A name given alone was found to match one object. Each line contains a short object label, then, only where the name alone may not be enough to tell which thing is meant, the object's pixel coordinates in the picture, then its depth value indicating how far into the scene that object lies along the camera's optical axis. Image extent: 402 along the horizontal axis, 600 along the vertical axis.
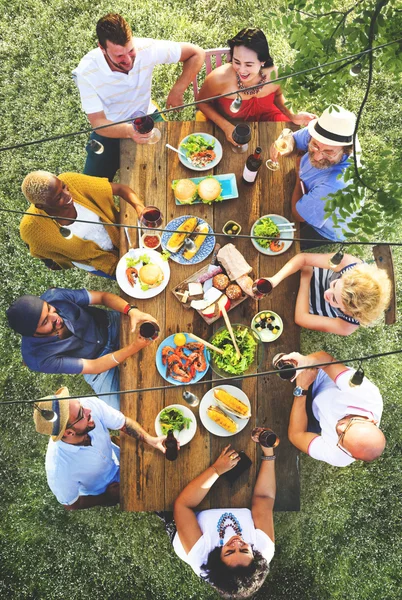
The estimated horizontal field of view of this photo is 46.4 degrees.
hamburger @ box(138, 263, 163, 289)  2.90
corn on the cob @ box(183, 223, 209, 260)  2.98
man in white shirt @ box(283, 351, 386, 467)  2.79
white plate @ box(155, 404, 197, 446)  2.88
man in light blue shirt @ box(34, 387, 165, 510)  2.86
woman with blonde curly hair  2.70
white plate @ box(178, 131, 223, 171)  3.07
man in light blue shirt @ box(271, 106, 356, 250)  2.85
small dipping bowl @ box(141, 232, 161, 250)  3.00
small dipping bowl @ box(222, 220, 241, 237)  3.00
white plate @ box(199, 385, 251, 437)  2.88
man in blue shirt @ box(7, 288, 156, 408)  2.87
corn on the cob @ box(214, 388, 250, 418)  2.85
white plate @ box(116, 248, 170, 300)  2.97
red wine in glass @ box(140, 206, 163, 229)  2.96
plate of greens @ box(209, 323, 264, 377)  2.84
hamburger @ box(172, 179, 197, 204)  2.99
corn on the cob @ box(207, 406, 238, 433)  2.86
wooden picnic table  2.92
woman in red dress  3.06
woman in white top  2.81
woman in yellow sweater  2.90
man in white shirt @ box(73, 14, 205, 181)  2.92
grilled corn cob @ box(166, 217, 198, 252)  2.97
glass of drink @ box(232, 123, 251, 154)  2.97
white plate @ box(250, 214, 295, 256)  3.01
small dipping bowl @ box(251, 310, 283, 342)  2.94
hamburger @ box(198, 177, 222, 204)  2.99
